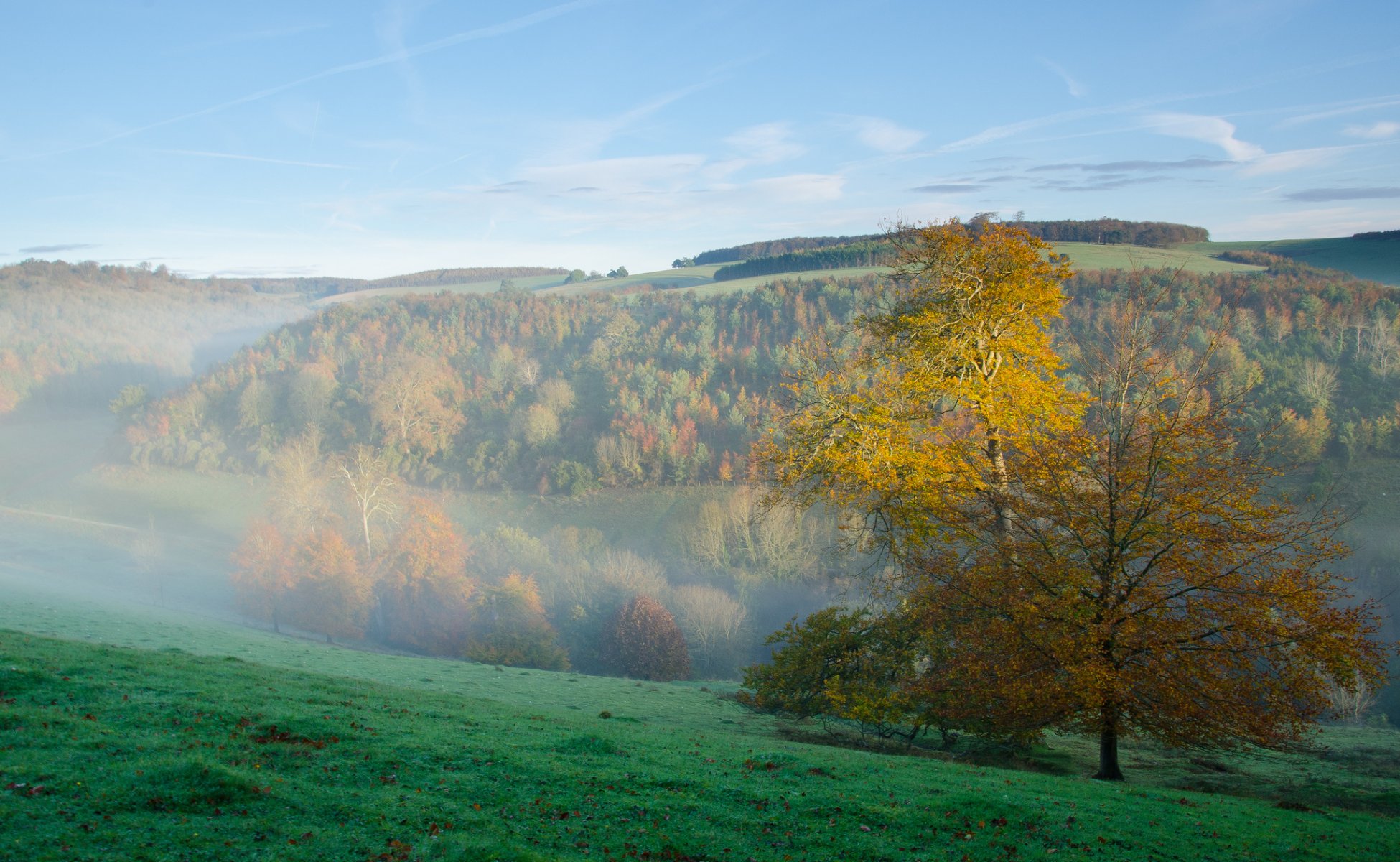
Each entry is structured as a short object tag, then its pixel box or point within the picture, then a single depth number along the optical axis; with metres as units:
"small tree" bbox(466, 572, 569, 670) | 50.94
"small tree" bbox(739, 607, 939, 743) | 17.98
